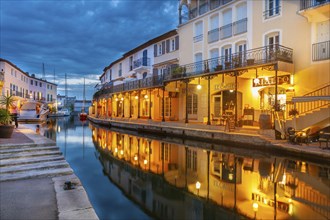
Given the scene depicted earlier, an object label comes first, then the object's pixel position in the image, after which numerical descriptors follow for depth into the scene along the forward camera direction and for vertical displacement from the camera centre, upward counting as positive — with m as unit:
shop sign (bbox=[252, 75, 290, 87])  18.12 +2.04
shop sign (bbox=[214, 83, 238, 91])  22.48 +1.98
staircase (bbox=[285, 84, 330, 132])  13.66 -0.22
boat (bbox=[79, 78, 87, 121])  52.42 -1.39
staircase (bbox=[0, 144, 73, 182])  7.17 -1.58
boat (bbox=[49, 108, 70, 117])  66.34 -1.21
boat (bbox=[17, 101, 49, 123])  39.47 -0.58
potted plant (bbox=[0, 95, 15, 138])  10.76 -0.63
